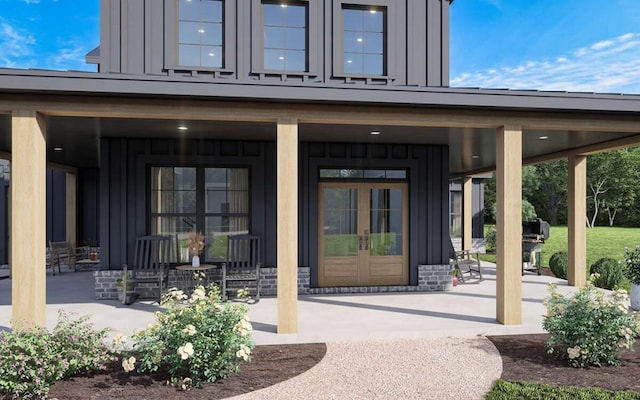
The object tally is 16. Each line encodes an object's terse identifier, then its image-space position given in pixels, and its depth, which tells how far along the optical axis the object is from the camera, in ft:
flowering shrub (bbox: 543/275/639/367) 15.48
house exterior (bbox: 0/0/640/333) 19.27
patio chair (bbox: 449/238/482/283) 32.48
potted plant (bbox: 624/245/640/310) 24.20
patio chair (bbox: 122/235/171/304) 25.67
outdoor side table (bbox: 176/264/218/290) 24.99
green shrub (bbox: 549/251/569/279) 35.53
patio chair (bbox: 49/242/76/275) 37.26
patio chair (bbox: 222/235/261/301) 26.86
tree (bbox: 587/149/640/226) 119.34
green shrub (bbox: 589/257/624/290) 31.32
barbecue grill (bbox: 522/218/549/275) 38.83
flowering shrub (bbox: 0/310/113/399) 12.89
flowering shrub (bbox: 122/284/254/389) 13.98
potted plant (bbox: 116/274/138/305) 24.90
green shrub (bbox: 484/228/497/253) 62.00
